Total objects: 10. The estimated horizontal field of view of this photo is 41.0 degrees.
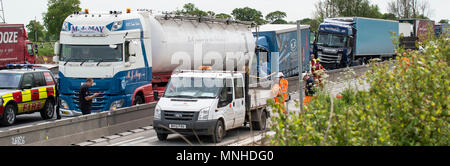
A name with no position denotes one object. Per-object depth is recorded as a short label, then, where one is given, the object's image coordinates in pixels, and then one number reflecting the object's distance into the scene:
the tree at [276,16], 149.00
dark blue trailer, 31.64
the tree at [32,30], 127.96
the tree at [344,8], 93.19
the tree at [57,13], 95.19
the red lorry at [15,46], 30.61
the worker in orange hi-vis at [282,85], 17.98
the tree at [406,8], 108.00
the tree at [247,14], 121.77
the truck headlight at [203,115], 14.42
